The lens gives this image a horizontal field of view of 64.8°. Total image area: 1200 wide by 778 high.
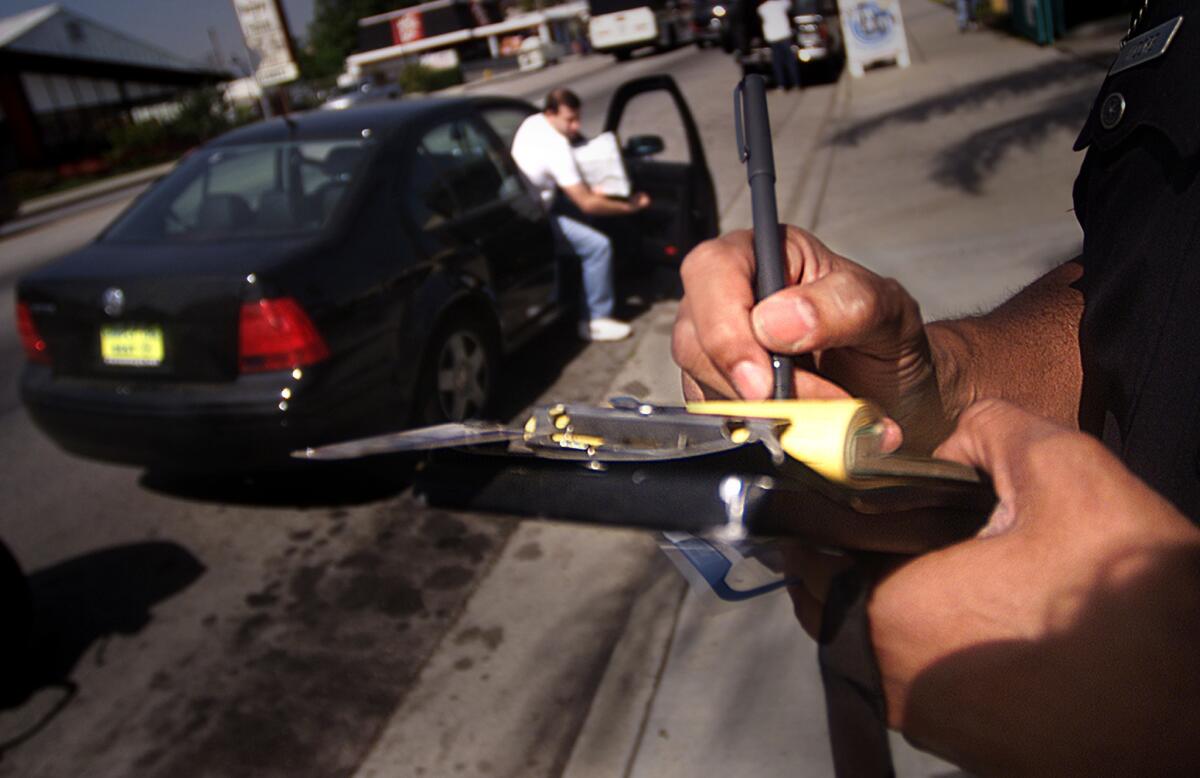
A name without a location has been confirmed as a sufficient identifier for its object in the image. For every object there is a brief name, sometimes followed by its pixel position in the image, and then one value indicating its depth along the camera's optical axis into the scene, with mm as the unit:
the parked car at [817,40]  13695
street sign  17359
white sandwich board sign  15352
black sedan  3982
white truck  16812
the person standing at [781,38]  10450
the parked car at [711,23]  12127
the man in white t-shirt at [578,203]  6160
